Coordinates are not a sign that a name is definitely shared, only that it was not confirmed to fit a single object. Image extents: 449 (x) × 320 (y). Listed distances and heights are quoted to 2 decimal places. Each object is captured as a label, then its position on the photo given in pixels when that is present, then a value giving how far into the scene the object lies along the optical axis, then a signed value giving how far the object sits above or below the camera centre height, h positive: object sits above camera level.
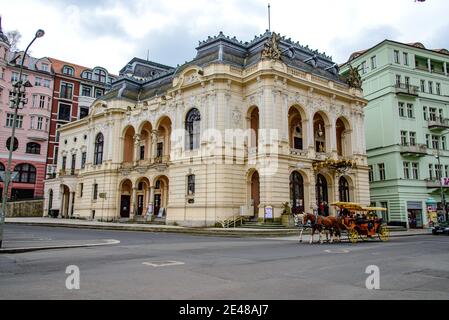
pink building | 56.72 +14.64
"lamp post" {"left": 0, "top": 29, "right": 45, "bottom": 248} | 15.38 +5.20
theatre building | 32.56 +7.88
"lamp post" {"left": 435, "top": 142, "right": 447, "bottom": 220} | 42.93 +5.81
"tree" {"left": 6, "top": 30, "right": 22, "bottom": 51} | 58.75 +28.63
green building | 42.59 +10.80
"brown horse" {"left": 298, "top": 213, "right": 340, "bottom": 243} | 19.64 -0.44
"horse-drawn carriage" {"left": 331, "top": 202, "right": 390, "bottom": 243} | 20.52 -0.54
